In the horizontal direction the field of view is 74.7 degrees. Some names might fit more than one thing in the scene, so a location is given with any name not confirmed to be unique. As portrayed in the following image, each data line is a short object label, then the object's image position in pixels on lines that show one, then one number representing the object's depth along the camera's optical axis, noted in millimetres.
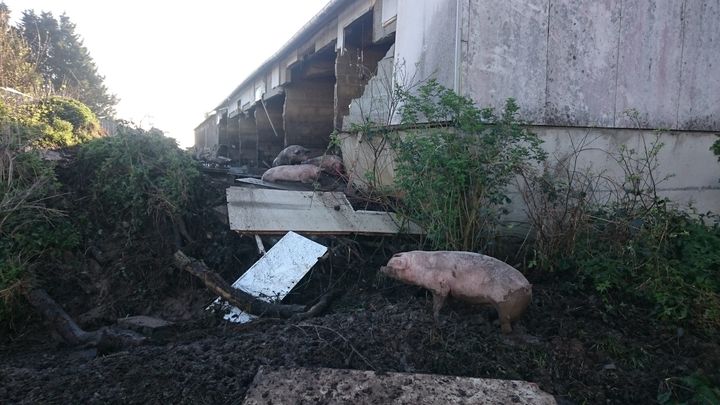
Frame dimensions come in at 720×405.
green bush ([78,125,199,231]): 5484
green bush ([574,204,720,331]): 3662
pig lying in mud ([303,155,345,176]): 7708
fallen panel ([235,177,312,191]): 6931
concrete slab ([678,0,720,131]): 6375
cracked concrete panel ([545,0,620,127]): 5645
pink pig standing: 3500
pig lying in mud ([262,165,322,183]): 7562
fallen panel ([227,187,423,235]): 5207
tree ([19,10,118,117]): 30350
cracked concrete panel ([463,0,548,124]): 5293
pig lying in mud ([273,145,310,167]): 9208
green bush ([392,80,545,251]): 4531
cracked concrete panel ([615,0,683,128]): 6008
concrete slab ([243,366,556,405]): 2646
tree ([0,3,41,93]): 12320
